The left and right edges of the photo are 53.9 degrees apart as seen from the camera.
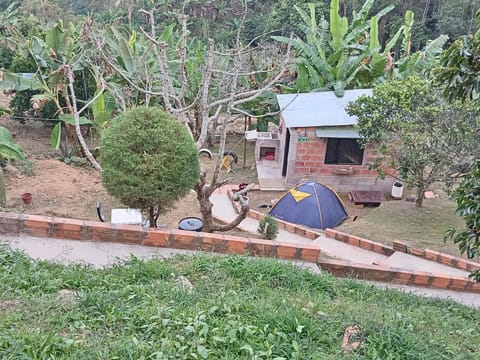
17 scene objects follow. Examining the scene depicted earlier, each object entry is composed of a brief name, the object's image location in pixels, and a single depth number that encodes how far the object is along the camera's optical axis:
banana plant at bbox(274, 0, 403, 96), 13.42
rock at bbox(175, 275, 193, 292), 3.93
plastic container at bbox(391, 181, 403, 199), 11.54
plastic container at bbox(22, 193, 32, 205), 8.53
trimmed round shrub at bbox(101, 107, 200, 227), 5.75
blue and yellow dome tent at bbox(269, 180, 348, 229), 9.95
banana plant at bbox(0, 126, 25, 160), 8.06
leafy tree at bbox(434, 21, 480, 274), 2.96
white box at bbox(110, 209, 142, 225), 6.79
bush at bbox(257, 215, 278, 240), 7.01
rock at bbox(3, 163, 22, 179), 9.64
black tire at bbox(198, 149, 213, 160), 14.09
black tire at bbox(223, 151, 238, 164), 14.68
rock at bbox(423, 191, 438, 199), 11.27
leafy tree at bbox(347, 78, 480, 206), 8.07
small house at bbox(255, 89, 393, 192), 11.47
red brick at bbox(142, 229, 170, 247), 5.21
